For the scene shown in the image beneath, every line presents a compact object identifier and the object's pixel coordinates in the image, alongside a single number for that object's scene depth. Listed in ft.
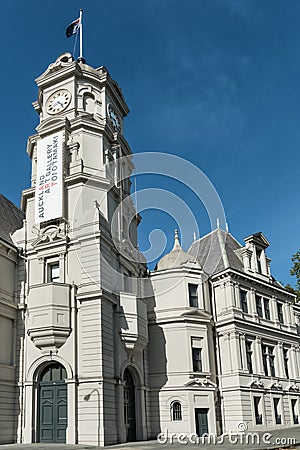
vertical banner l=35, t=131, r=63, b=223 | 103.91
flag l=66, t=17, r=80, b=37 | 128.47
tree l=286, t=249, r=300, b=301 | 108.88
